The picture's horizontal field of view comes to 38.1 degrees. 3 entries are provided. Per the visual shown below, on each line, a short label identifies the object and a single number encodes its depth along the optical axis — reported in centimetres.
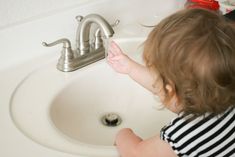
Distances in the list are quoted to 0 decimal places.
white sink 70
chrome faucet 83
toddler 54
